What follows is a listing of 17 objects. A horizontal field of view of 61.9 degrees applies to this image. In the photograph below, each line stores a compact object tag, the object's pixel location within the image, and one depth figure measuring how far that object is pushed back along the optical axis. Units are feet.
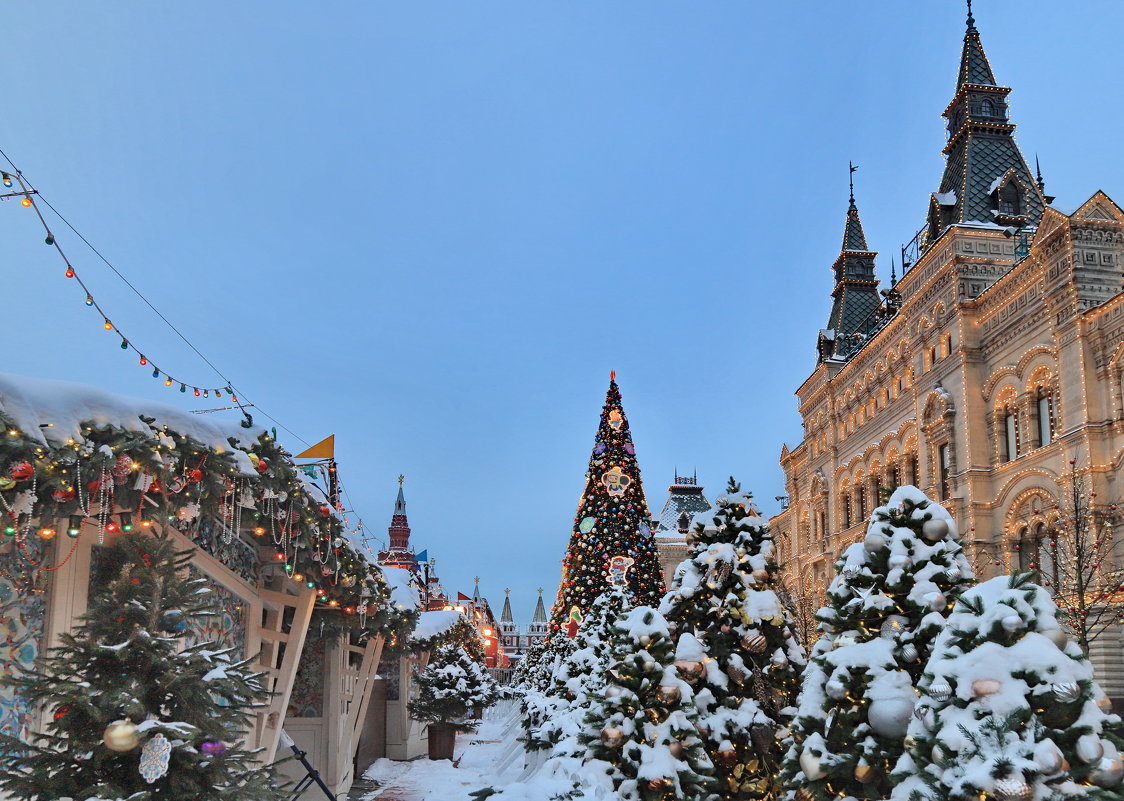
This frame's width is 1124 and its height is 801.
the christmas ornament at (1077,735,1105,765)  11.69
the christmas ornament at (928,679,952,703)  12.92
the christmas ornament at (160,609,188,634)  16.78
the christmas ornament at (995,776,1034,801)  11.51
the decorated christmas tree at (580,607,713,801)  23.79
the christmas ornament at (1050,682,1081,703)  12.00
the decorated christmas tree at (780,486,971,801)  15.48
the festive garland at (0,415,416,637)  18.39
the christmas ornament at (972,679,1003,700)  12.46
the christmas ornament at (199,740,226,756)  16.58
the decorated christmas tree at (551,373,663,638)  79.82
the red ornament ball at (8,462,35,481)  17.76
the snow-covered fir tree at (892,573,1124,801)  11.75
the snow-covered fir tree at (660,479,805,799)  25.91
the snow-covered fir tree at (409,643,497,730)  68.95
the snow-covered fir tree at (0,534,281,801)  15.43
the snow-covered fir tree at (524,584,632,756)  39.34
